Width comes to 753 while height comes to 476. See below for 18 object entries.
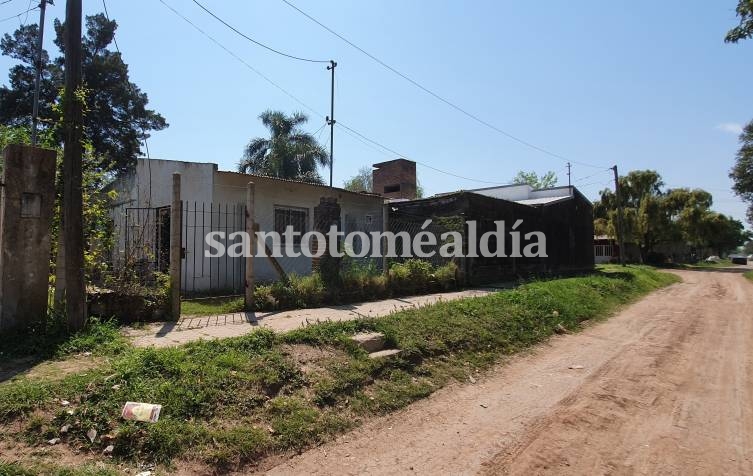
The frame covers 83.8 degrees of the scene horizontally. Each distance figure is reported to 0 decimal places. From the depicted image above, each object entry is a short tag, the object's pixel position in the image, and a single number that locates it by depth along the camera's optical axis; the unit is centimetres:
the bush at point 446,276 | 1136
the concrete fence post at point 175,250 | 646
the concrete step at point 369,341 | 539
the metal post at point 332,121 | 2219
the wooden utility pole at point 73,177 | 498
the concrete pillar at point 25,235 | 469
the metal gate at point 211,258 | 1038
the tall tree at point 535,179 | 5687
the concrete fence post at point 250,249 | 735
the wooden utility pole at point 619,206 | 2934
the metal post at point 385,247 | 1006
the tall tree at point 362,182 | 4404
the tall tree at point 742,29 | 613
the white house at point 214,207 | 1052
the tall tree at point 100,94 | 2014
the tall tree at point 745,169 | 2938
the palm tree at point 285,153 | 2628
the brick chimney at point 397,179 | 2653
